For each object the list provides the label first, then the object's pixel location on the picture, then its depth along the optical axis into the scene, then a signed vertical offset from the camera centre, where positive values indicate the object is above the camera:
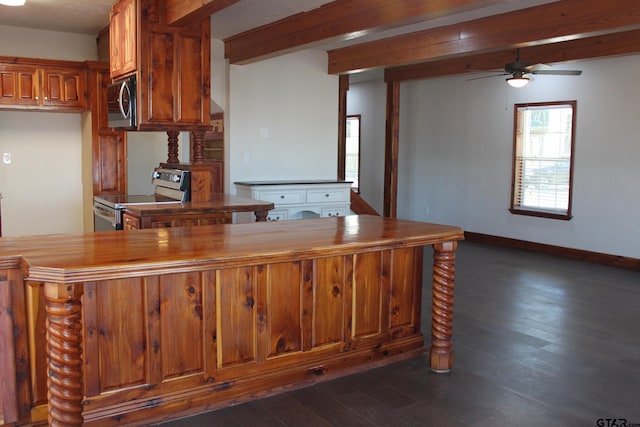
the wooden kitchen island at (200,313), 2.17 -0.70
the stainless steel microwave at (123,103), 4.29 +0.45
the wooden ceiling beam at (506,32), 4.29 +1.18
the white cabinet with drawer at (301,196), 6.23 -0.37
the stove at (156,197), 4.50 -0.32
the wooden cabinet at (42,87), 5.52 +0.73
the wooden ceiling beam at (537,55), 5.63 +1.26
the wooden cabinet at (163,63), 4.15 +0.74
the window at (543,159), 6.94 +0.10
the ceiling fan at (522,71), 5.68 +0.97
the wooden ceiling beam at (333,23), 4.05 +1.18
